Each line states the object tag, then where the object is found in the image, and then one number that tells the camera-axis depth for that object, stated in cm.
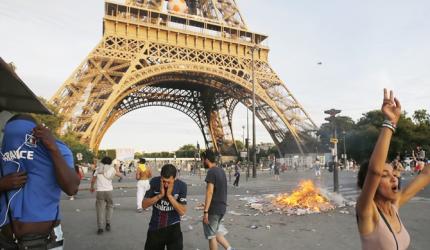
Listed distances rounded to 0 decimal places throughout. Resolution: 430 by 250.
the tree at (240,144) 10824
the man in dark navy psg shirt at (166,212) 410
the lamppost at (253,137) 3017
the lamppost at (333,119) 1560
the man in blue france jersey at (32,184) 228
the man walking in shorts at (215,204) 570
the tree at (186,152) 11610
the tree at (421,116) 5925
